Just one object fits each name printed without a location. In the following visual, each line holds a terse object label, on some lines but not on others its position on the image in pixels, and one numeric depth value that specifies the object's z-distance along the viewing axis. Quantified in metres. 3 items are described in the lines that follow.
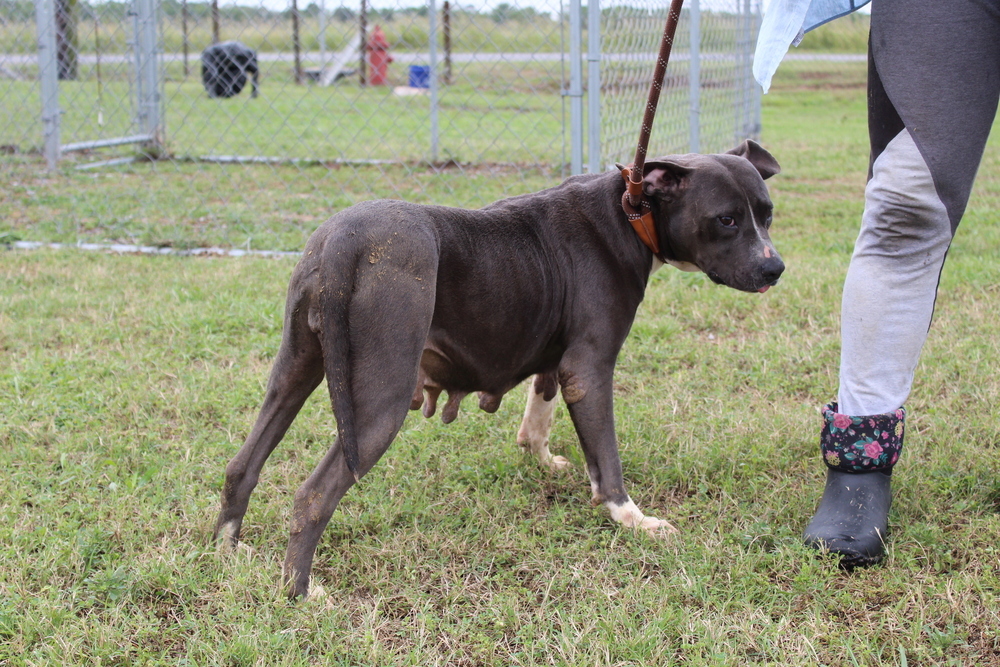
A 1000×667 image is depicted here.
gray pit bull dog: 2.22
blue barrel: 9.38
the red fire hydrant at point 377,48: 8.45
